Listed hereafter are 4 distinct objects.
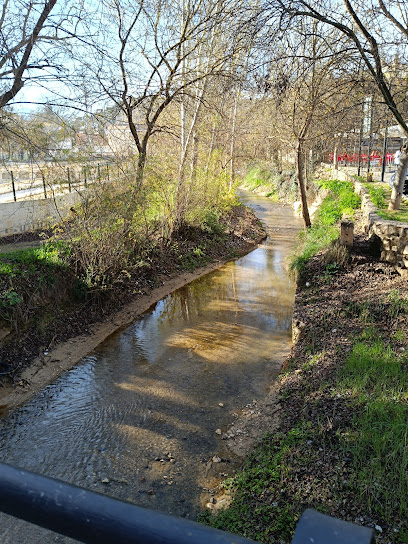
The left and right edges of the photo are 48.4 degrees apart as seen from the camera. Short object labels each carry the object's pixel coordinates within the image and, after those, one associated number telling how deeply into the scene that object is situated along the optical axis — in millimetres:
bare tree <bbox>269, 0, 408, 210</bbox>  7059
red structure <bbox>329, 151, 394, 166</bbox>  28219
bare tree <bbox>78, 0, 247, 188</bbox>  11031
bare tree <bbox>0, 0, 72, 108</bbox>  6957
